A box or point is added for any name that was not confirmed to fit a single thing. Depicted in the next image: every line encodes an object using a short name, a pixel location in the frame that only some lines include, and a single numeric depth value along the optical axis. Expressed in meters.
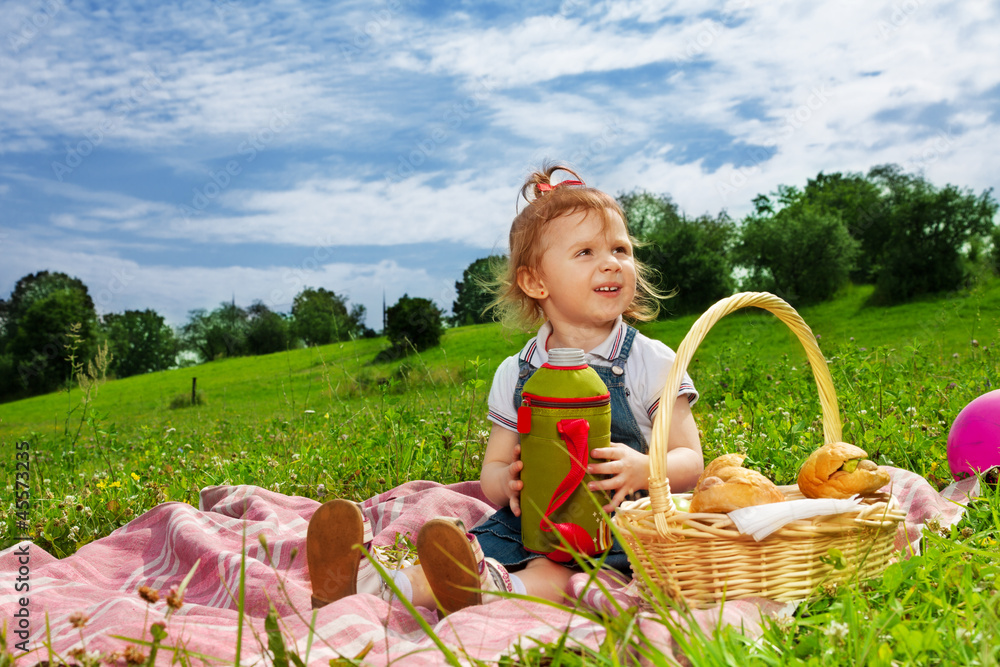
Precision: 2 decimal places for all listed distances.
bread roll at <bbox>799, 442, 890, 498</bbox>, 2.17
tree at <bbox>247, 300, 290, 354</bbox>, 36.41
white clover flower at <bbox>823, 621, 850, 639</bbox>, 1.46
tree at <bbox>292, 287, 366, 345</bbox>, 20.85
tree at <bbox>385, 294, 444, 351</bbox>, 21.53
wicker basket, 1.87
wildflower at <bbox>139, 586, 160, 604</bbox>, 1.46
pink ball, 3.07
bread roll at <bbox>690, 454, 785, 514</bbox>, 2.01
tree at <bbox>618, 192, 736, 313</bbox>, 28.92
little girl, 2.22
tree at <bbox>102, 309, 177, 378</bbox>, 47.22
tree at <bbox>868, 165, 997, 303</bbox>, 25.73
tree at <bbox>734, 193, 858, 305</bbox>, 28.72
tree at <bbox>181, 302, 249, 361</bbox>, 42.84
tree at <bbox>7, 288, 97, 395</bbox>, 40.34
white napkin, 1.81
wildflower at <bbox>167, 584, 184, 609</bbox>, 1.38
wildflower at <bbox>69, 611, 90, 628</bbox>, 1.35
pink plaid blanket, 1.79
